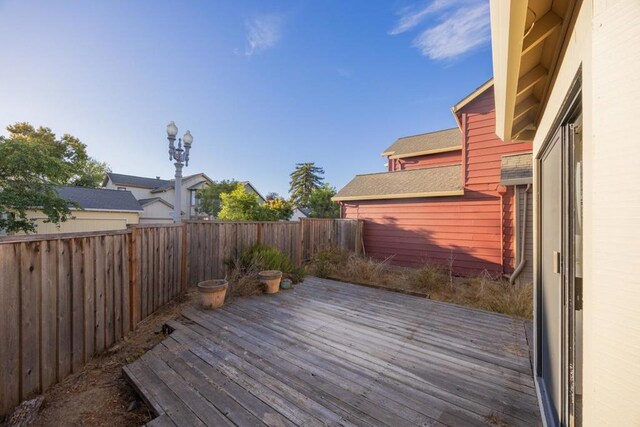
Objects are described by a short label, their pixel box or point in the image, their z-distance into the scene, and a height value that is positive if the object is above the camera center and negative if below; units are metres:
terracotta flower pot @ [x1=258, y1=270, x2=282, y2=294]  4.98 -1.37
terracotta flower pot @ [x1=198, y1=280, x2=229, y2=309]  4.17 -1.39
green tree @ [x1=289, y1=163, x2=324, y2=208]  33.69 +4.69
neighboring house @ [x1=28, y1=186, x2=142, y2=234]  12.80 +0.25
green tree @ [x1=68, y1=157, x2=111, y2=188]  23.02 +4.71
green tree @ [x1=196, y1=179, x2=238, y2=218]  22.61 +1.94
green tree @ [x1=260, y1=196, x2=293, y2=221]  10.83 +0.21
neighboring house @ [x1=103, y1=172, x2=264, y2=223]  22.85 +2.60
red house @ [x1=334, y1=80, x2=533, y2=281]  5.88 +0.19
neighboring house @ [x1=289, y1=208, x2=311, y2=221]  30.43 +0.30
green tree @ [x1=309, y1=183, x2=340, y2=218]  23.85 +0.93
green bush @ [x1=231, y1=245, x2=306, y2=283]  5.38 -1.09
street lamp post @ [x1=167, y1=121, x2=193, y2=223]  7.25 +1.92
